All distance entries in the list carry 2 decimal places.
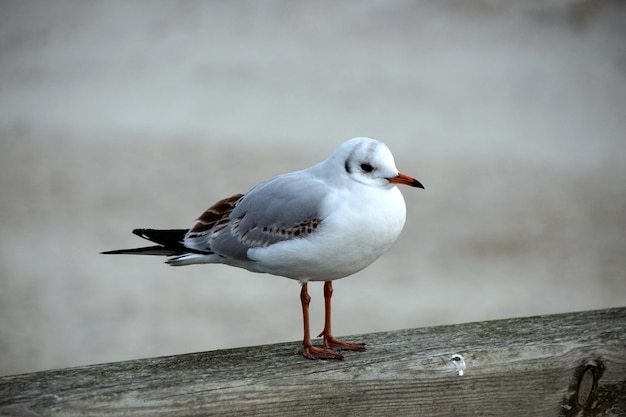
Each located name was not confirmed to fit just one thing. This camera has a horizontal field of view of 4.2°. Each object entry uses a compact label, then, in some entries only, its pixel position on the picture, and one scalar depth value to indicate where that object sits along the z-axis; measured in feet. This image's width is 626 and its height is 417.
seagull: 27.97
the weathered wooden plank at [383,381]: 27.46
